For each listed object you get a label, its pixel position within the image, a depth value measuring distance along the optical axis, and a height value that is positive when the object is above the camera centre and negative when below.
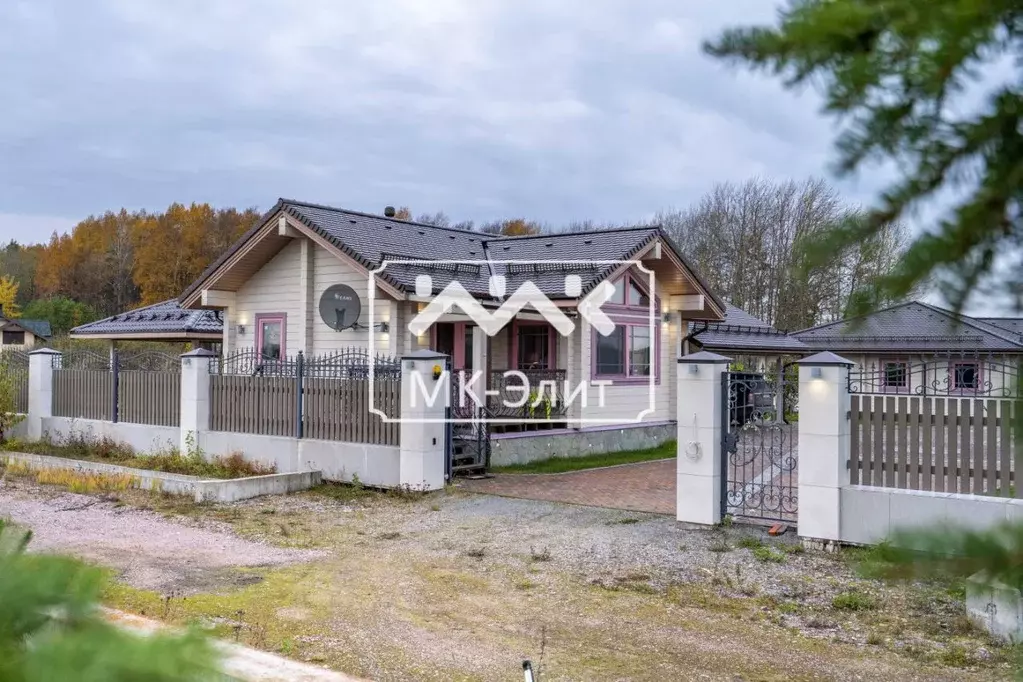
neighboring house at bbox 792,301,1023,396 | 27.17 +0.46
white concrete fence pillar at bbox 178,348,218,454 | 15.14 -0.80
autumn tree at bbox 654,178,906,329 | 38.25 +5.60
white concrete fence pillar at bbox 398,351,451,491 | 12.66 -0.98
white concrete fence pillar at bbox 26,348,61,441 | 18.00 -0.76
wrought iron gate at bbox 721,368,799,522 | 10.23 -1.73
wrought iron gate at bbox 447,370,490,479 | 14.25 -1.46
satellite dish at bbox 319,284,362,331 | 17.78 +0.97
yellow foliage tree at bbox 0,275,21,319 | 67.69 +4.21
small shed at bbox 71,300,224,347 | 25.72 +0.81
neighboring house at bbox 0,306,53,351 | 56.53 +1.31
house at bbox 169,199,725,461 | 17.53 +1.10
